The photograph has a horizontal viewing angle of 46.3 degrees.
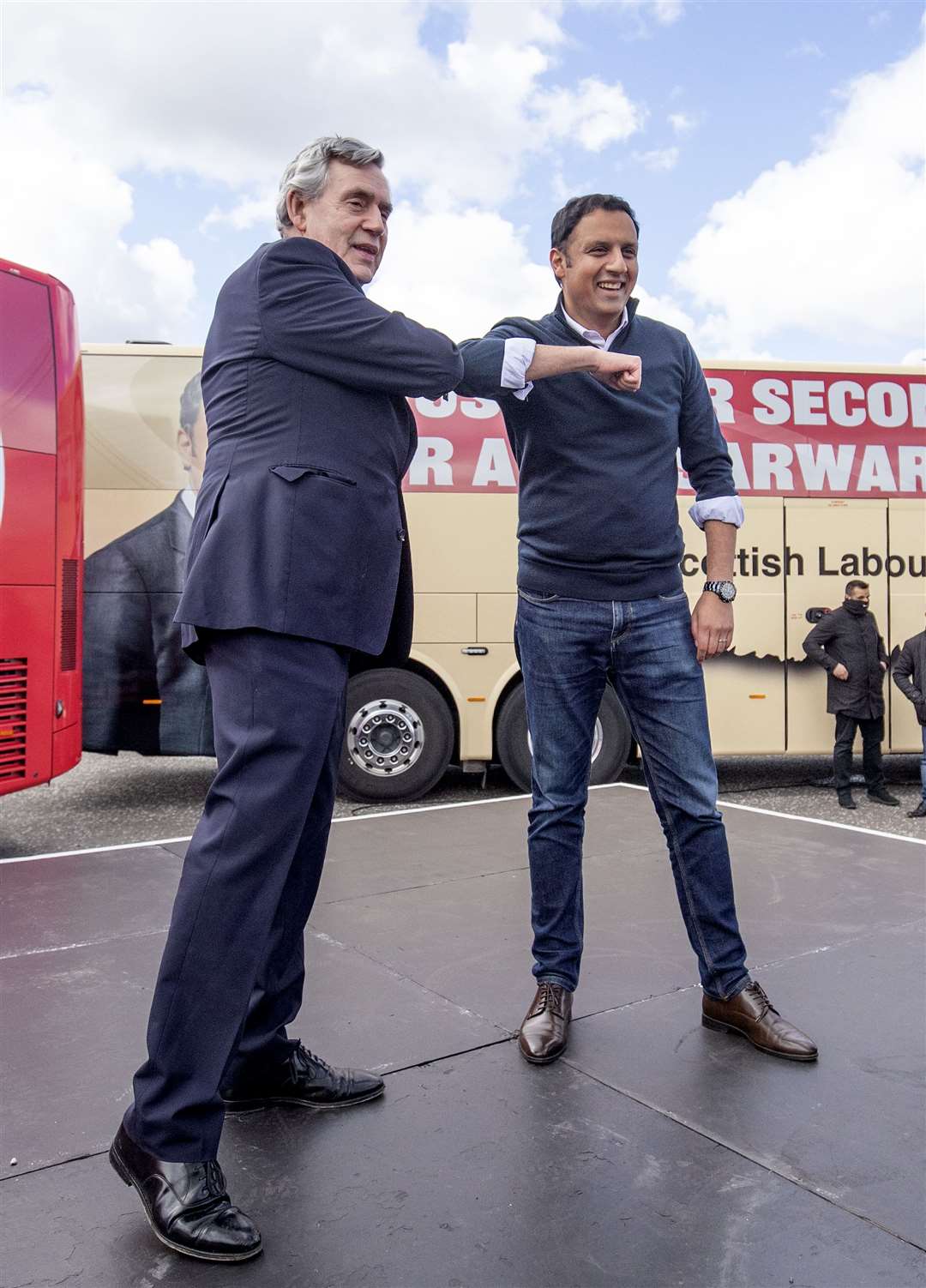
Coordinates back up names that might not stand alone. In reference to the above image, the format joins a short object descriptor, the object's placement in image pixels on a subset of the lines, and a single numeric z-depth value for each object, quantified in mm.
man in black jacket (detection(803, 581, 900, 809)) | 7766
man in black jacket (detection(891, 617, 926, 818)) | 7668
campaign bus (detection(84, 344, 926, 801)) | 7383
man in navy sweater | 2600
